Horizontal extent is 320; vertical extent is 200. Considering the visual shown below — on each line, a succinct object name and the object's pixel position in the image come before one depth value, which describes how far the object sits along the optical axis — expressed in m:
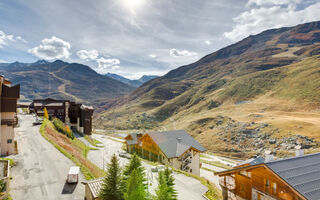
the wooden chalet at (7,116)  25.41
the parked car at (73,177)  19.45
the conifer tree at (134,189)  11.73
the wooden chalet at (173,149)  38.88
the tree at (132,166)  15.49
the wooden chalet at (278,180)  13.52
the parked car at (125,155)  46.55
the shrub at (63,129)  45.62
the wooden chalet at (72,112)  61.44
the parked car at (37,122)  44.31
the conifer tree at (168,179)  14.27
